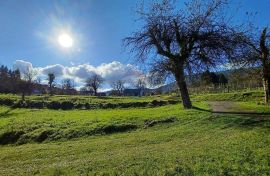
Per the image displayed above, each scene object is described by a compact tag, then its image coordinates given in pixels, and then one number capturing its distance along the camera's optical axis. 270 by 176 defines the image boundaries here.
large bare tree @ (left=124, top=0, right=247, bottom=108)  8.83
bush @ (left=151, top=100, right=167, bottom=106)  20.58
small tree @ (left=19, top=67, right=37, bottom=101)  29.21
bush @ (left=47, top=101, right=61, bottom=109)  24.00
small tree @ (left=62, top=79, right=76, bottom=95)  57.81
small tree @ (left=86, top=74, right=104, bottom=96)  49.24
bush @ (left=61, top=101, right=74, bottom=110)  23.51
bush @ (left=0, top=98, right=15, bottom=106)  26.92
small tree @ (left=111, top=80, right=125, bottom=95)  55.78
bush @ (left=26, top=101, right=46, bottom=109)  24.55
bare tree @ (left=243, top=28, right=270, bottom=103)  14.00
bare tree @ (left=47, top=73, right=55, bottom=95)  48.79
